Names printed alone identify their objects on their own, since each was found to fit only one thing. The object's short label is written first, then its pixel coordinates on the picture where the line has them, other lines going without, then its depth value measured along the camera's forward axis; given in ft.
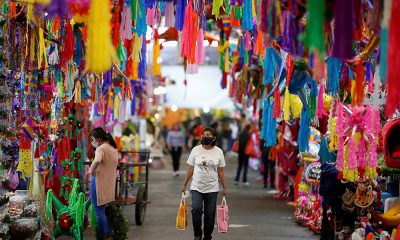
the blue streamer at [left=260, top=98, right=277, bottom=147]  40.24
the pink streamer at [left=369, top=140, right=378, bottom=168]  32.40
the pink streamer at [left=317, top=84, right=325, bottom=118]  37.99
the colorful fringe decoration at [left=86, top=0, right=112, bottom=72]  17.51
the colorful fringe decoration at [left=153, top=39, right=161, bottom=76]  52.28
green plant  38.83
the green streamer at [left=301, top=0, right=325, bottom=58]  17.16
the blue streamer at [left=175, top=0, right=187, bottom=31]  35.73
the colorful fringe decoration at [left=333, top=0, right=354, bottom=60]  17.93
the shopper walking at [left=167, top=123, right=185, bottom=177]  86.13
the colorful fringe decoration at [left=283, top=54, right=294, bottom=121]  36.57
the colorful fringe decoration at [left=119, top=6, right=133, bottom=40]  36.19
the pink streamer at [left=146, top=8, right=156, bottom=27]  38.17
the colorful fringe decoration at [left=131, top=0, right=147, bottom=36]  34.94
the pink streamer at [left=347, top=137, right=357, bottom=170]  32.40
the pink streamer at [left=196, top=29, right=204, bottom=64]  38.47
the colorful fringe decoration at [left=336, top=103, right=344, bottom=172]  33.42
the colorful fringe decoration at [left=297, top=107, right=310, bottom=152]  39.37
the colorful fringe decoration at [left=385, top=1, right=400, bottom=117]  18.01
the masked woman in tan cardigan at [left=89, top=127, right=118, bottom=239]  37.01
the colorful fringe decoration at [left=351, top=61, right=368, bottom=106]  26.31
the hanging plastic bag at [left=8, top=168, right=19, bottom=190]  37.47
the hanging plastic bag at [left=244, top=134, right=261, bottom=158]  76.07
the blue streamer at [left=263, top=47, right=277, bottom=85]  39.37
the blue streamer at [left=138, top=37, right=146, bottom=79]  43.36
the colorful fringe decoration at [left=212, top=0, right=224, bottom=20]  35.83
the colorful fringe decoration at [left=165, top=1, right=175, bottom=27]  36.14
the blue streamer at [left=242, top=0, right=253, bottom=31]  36.14
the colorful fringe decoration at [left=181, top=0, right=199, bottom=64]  36.41
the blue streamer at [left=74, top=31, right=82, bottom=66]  41.14
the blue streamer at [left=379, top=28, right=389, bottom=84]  19.49
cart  45.44
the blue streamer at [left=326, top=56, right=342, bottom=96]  29.17
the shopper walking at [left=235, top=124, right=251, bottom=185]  75.93
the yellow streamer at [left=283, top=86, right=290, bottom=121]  39.58
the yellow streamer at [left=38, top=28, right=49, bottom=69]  36.87
